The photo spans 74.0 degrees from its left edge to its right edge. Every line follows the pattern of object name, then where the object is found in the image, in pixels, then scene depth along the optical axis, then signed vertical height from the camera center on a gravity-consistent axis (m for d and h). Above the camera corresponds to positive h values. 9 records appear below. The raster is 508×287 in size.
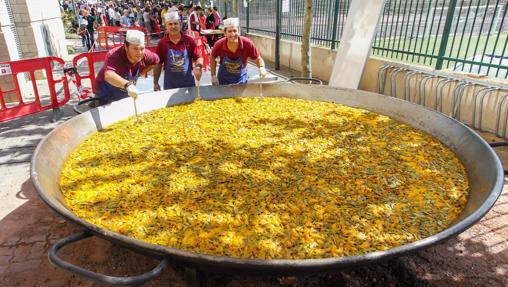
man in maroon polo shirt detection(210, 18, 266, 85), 5.17 -0.75
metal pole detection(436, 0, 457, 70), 6.94 -0.60
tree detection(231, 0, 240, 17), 16.53 -0.15
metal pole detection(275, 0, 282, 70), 12.25 -1.09
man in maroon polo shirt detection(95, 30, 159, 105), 3.85 -0.73
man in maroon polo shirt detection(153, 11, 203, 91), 5.05 -0.71
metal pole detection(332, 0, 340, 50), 9.91 -0.40
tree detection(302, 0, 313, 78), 8.76 -0.88
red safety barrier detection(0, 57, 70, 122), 6.14 -1.43
